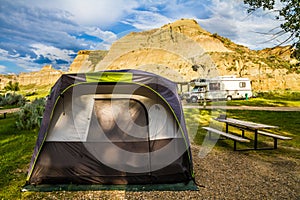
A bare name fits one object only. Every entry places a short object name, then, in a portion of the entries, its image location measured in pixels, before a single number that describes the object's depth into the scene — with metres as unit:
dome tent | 3.97
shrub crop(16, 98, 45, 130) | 9.28
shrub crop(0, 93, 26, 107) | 20.52
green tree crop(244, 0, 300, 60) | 8.19
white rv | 22.20
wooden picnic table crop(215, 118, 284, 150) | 5.95
